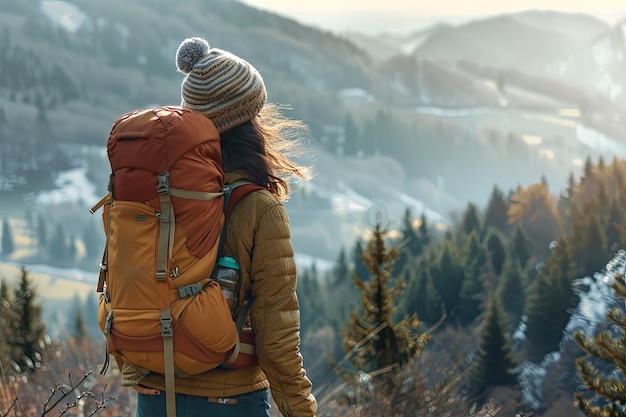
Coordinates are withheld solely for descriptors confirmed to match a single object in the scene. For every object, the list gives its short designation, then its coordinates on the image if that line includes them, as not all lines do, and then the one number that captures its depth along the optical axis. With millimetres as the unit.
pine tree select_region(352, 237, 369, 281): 68919
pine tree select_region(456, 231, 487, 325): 50250
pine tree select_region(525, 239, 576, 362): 40844
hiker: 2648
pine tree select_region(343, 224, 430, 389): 13781
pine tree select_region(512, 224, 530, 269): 58344
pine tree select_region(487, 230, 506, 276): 55344
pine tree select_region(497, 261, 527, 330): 49469
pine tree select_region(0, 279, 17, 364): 19159
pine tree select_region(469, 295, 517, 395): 29078
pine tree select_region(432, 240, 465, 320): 51981
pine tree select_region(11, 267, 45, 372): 26234
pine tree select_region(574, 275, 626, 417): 5359
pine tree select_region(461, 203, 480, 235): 67412
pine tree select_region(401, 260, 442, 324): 48497
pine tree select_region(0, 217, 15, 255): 148500
